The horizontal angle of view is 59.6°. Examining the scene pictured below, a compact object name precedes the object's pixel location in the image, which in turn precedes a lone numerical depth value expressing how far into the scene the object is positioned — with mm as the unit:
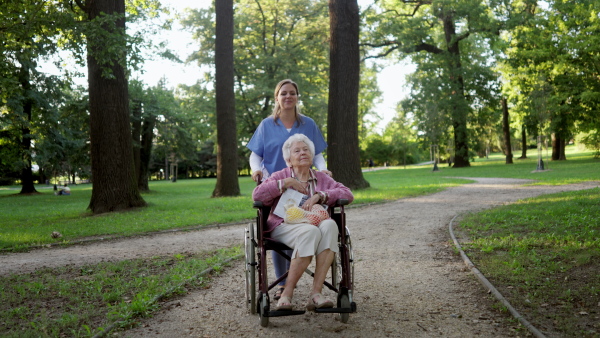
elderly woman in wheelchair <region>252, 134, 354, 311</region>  3895
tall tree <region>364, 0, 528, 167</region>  31234
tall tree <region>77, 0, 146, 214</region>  13172
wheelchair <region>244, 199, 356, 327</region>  3791
